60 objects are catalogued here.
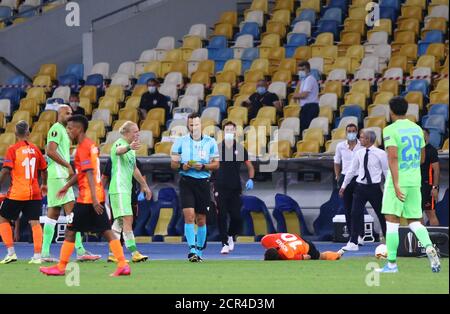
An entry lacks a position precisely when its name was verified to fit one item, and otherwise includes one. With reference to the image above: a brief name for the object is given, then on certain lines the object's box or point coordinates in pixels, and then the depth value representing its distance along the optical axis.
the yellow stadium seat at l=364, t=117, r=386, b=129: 25.94
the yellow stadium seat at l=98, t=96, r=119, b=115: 30.61
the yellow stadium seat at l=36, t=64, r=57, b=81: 33.22
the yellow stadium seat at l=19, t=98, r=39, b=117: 31.62
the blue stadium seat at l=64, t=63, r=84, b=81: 32.91
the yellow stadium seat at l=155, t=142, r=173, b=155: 27.31
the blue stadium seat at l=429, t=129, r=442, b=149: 25.28
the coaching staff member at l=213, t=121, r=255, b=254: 21.70
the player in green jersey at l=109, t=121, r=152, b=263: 18.44
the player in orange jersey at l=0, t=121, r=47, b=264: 19.03
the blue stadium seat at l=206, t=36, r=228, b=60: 32.00
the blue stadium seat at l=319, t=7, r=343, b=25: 31.58
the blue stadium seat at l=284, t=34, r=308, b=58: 30.88
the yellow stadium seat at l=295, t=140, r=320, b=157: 26.20
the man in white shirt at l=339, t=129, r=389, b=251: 21.41
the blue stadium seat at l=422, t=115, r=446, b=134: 25.45
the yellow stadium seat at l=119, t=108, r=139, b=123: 29.69
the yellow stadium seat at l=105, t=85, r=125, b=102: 31.08
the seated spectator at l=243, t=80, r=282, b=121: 28.02
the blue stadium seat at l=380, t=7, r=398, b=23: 31.02
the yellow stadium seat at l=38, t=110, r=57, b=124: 30.58
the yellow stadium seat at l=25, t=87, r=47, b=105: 32.06
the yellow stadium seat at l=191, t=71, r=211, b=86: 30.69
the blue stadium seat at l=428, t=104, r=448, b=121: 25.91
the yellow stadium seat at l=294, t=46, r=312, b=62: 30.22
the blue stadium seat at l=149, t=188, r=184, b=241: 26.42
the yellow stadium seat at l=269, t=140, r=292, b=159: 26.19
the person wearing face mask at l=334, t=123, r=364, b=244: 22.70
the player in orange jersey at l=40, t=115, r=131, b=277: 15.45
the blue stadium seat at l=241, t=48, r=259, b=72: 31.17
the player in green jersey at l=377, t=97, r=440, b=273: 15.54
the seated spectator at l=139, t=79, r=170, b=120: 29.45
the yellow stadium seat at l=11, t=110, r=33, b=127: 30.98
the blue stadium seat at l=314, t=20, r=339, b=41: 31.27
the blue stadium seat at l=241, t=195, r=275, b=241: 26.03
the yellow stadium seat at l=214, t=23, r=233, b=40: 32.81
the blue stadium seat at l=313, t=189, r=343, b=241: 25.38
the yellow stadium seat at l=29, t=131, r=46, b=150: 29.45
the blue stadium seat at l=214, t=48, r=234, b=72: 31.70
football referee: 18.75
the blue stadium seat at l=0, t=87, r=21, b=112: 32.56
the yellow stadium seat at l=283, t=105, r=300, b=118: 27.75
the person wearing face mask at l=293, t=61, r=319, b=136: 27.30
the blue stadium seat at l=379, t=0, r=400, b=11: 31.34
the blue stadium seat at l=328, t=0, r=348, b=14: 32.06
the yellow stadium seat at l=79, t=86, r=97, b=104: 31.42
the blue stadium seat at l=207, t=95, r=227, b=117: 29.09
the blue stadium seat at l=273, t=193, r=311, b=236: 25.77
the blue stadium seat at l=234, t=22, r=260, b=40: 32.41
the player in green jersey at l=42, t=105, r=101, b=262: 18.59
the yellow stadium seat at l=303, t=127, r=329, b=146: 26.50
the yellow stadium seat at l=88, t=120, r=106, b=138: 29.42
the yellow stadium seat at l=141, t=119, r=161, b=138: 28.86
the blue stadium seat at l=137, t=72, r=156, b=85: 31.48
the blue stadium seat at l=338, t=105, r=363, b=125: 26.95
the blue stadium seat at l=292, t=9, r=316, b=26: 31.98
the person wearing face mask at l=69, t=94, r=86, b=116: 29.32
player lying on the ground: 18.72
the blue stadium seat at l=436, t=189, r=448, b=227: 24.38
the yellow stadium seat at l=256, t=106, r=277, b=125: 27.58
